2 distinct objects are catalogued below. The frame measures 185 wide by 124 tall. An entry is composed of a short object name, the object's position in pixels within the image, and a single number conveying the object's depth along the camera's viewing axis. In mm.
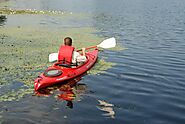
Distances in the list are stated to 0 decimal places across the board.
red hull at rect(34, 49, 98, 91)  11195
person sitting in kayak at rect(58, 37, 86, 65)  12445
